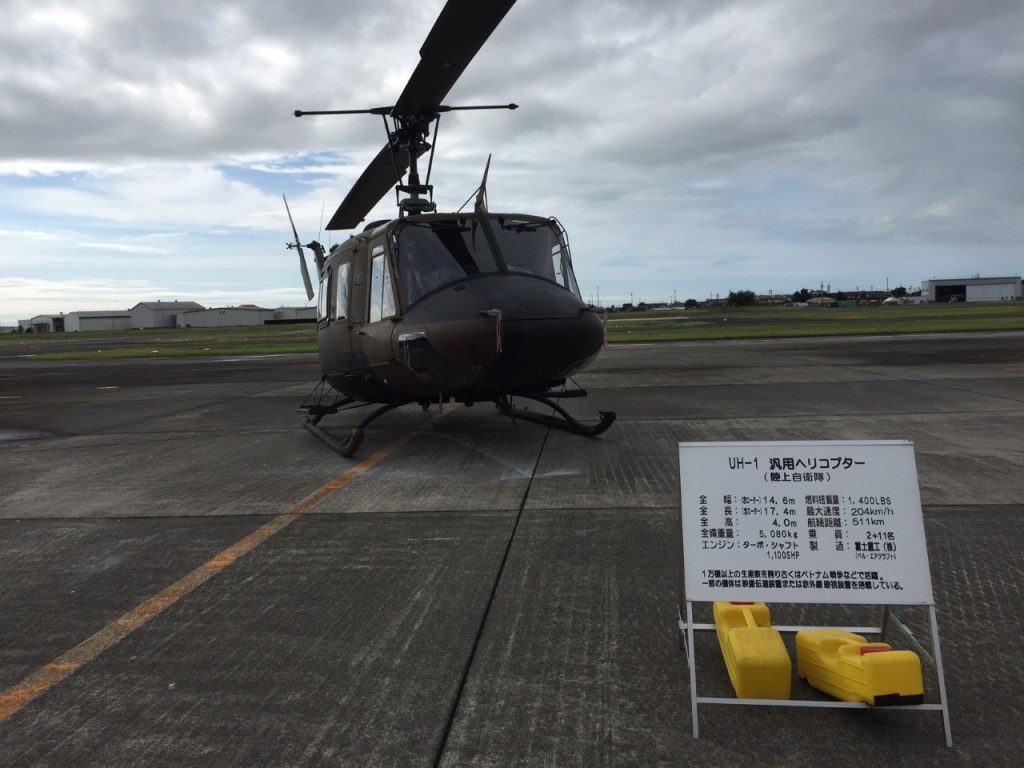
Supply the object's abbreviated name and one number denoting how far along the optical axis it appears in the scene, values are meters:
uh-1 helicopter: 6.90
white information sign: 2.83
